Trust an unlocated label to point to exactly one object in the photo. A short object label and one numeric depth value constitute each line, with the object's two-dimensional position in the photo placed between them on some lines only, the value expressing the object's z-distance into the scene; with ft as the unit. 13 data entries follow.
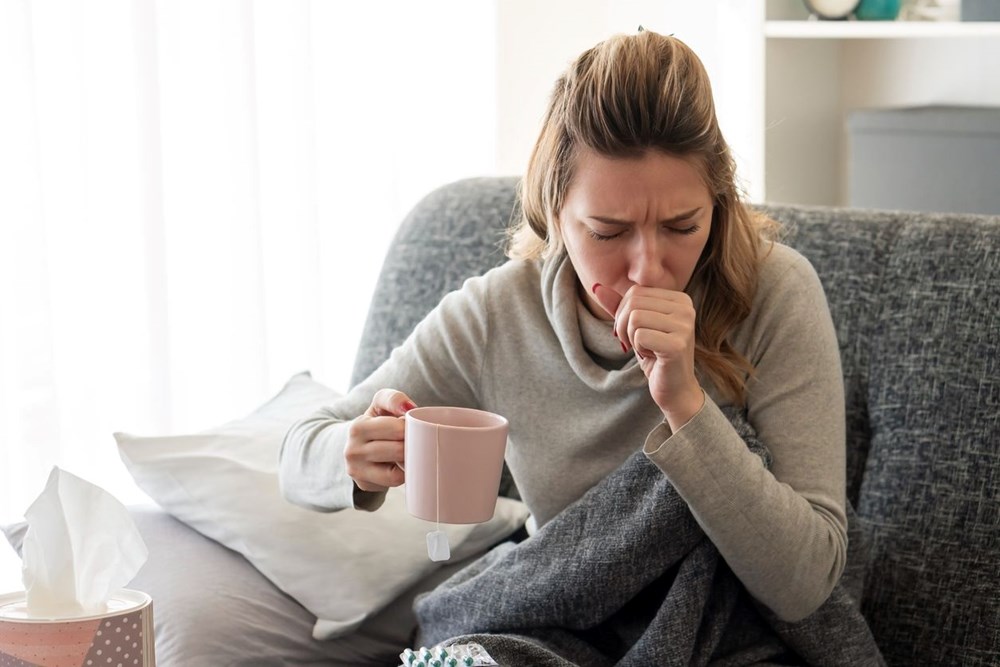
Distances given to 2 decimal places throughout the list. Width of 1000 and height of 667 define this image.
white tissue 5.64
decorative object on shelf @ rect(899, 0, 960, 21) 9.80
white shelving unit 10.18
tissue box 5.57
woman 6.15
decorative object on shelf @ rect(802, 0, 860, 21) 10.10
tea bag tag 6.02
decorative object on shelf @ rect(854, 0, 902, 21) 10.02
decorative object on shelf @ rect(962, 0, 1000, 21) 9.19
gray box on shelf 9.24
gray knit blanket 6.32
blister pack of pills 6.02
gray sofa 6.76
